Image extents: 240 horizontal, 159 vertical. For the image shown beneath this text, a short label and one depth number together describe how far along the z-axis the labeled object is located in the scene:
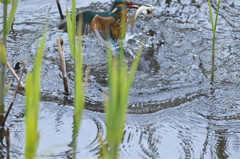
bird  8.02
